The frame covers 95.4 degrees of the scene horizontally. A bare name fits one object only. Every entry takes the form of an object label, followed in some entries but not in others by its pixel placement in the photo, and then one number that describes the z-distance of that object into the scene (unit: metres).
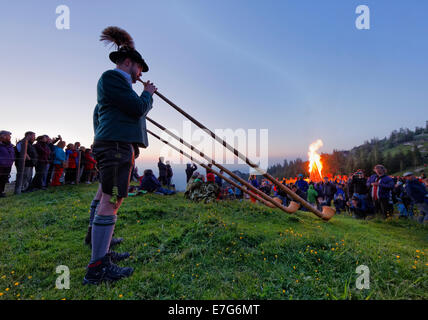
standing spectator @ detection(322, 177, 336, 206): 17.74
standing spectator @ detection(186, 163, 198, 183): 19.05
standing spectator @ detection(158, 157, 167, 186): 19.77
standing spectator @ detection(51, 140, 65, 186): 11.60
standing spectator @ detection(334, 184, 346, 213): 16.47
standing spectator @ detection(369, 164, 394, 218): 10.35
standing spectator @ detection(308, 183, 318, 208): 15.60
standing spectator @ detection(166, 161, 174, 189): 19.91
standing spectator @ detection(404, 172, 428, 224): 9.05
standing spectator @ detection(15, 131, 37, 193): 10.17
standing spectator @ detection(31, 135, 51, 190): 10.90
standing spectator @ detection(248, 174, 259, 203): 16.28
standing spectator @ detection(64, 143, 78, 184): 12.69
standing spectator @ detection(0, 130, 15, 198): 9.18
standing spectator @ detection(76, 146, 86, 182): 13.10
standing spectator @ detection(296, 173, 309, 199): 15.72
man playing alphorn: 2.70
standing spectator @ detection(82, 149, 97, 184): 13.89
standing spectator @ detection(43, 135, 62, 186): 11.44
